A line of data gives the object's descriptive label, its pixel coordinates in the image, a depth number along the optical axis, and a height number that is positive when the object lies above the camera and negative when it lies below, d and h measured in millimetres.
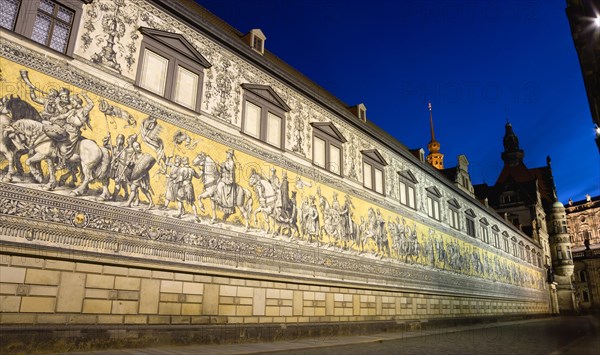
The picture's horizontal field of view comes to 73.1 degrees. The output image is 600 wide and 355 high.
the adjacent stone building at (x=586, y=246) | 59750 +8758
